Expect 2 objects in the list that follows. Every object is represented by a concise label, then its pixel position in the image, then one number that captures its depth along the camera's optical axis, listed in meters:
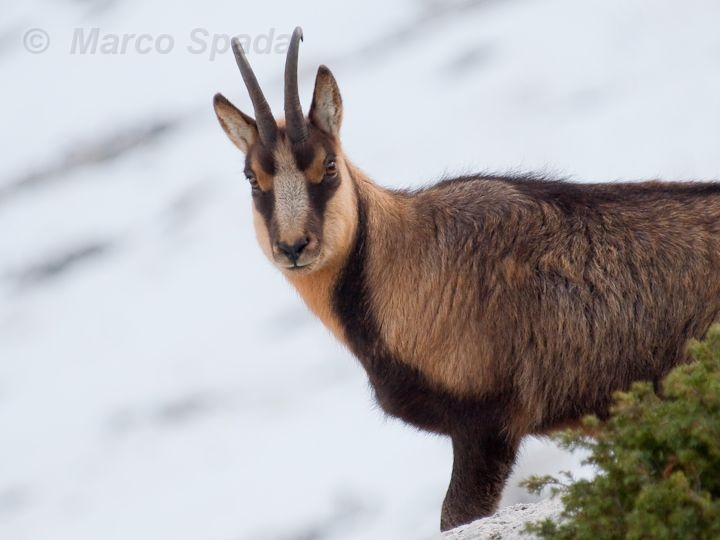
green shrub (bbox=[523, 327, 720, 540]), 12.92
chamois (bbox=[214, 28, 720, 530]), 19.03
